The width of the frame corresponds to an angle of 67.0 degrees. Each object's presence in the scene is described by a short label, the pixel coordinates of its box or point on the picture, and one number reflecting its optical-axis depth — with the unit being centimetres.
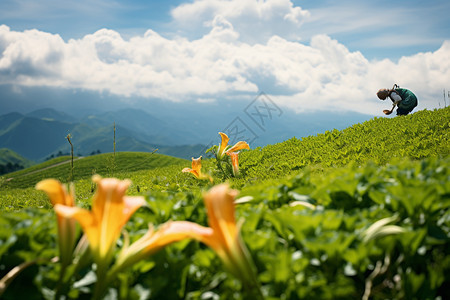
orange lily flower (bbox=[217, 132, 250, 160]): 805
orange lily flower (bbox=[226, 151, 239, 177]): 848
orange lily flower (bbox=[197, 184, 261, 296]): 177
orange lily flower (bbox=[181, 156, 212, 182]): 763
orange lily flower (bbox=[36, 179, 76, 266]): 194
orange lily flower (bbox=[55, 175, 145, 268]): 180
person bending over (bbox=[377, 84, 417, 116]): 1315
